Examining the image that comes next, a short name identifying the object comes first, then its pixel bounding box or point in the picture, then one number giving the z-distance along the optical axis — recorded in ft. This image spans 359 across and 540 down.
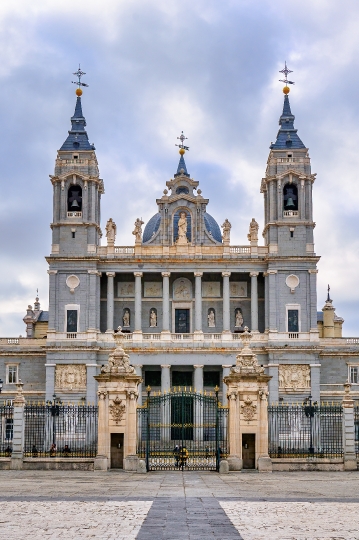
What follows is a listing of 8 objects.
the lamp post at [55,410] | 132.98
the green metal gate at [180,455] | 127.95
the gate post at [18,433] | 127.85
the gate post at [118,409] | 125.59
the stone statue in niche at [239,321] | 249.55
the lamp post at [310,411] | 132.26
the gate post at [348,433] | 127.24
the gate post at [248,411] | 125.59
